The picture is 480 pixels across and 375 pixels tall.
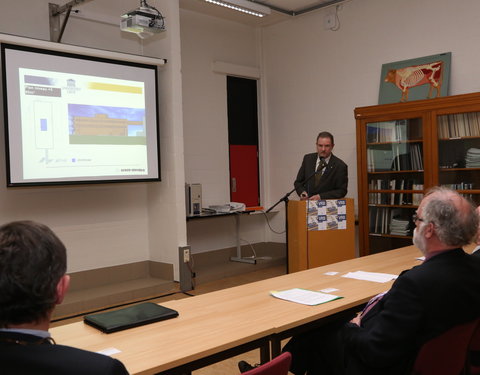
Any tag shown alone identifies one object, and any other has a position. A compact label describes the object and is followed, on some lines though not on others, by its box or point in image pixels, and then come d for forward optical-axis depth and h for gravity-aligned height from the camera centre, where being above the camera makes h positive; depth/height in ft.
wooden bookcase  15.97 +0.42
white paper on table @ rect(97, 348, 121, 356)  5.24 -1.83
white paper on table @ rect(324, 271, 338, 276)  8.91 -1.82
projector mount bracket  15.49 +5.15
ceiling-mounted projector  13.70 +4.46
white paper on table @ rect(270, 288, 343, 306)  7.02 -1.81
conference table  5.18 -1.83
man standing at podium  16.96 -0.06
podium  15.98 -2.23
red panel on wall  21.85 +0.06
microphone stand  16.33 +0.27
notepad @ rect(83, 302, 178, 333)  6.02 -1.77
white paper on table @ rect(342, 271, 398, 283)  8.34 -1.81
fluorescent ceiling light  17.92 +6.32
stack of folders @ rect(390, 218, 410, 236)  17.53 -1.99
